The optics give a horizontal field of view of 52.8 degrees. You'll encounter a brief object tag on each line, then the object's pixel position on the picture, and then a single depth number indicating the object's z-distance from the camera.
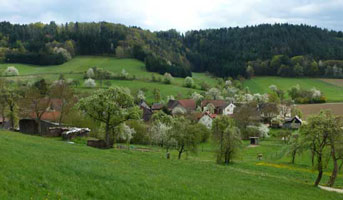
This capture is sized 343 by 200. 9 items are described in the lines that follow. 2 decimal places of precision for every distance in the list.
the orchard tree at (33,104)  55.44
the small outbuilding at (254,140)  81.19
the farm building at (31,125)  57.93
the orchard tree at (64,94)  66.94
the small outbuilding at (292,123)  99.62
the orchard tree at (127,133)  61.88
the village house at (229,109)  123.62
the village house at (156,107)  118.85
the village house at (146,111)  110.75
